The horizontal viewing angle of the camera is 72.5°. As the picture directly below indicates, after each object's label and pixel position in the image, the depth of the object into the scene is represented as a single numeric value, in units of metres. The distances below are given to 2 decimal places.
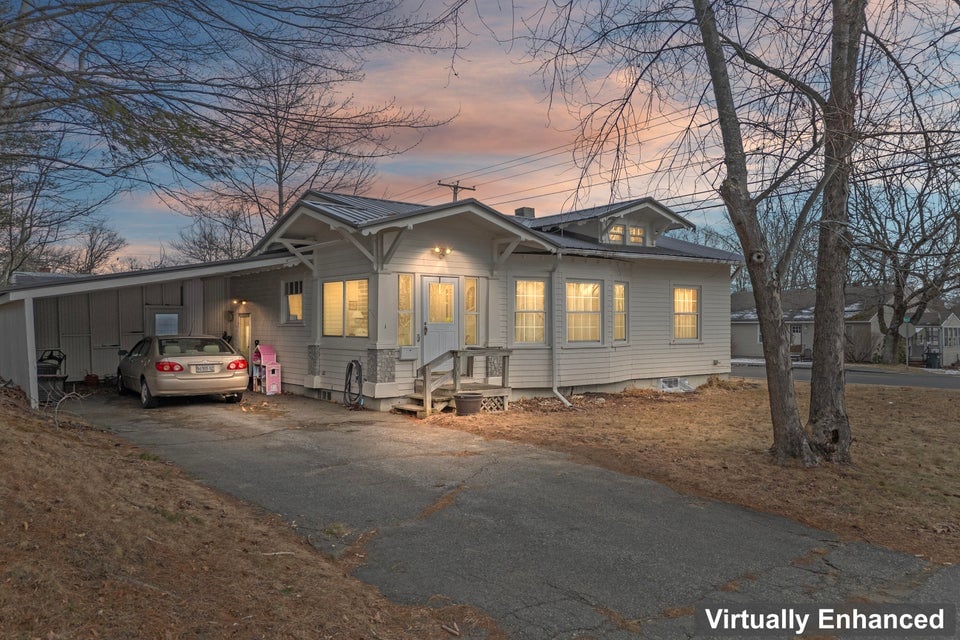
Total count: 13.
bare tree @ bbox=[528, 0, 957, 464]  6.86
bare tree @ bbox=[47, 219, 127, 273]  32.28
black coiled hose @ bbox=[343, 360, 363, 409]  12.44
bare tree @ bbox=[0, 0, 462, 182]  5.07
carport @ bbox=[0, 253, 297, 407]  13.27
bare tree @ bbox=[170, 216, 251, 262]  28.61
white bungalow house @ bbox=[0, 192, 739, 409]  12.04
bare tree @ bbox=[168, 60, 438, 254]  5.49
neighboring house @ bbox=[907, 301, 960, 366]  37.47
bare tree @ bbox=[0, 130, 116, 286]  6.46
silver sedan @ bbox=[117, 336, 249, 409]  11.97
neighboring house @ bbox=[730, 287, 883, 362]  36.19
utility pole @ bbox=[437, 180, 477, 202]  29.03
